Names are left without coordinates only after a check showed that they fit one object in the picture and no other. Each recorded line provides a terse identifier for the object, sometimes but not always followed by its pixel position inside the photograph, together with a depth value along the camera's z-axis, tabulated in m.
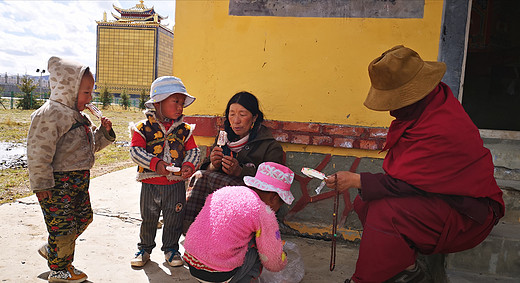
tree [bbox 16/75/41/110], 21.23
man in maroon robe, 1.80
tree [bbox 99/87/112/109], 30.44
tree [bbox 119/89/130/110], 32.38
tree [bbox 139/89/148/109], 33.59
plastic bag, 2.36
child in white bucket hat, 2.63
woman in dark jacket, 2.84
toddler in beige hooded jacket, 2.17
